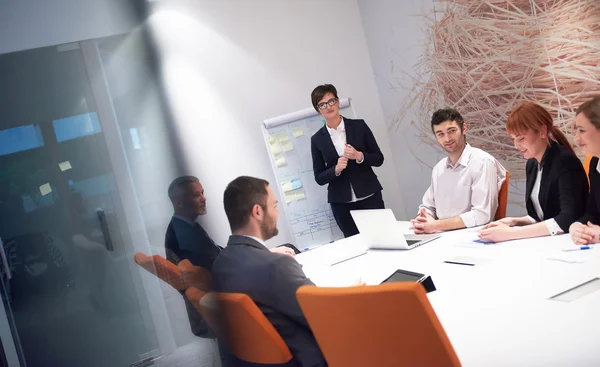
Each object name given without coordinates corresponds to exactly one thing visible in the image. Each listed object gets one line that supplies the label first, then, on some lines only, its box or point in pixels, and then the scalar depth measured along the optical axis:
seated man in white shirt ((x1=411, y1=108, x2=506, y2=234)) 2.56
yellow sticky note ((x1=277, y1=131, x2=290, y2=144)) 4.40
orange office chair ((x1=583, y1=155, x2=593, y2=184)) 2.30
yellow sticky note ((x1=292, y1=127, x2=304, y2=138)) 4.42
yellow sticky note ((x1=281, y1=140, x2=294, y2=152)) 4.39
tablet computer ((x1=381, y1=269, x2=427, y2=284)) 1.54
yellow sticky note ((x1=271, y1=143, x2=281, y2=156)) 4.37
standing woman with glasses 3.70
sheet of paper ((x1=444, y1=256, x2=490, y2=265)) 1.76
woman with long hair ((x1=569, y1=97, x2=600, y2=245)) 1.93
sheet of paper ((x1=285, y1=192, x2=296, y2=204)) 4.36
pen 1.67
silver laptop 2.21
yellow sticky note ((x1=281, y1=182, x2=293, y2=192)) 4.35
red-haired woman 1.98
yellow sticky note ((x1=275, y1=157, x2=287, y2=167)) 4.36
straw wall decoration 3.03
